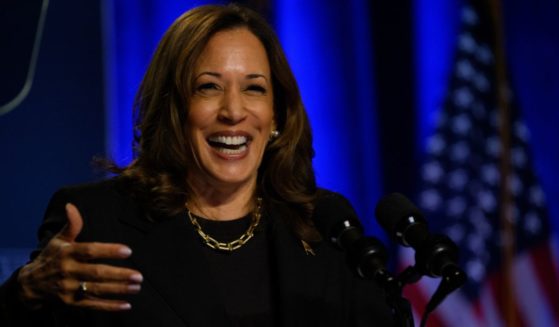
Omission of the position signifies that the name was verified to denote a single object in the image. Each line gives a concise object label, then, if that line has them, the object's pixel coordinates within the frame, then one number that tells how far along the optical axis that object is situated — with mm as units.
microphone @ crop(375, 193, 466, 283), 4967
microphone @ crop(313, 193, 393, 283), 4975
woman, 5216
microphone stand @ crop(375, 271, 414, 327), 4962
